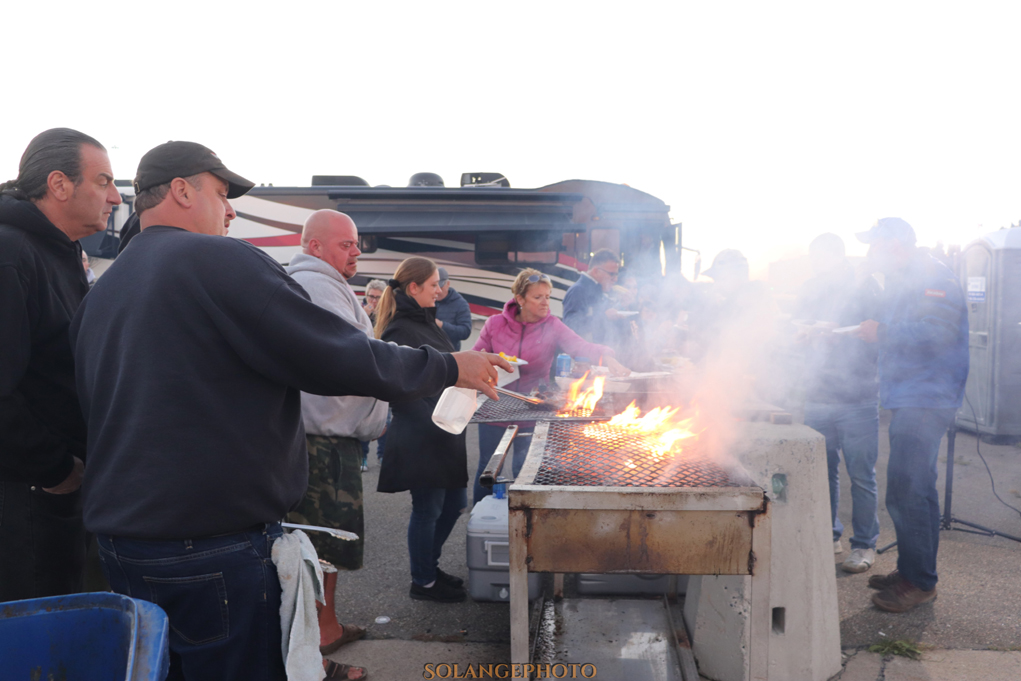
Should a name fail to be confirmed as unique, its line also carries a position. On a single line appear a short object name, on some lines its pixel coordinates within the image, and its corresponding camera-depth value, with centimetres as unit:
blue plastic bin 132
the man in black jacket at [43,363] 190
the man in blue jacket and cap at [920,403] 346
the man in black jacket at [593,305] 651
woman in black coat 356
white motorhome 836
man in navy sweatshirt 154
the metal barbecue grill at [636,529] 209
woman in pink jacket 456
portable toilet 711
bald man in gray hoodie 303
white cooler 364
